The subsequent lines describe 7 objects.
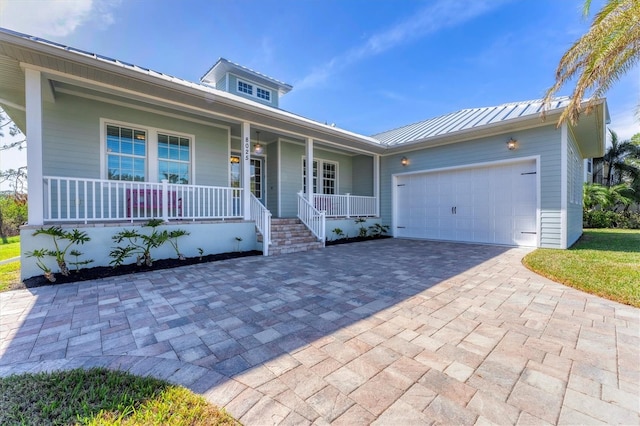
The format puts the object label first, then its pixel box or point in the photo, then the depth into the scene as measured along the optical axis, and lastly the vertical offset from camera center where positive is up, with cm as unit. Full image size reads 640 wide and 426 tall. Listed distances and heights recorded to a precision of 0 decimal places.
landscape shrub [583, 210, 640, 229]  1316 -52
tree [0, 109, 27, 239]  1388 +96
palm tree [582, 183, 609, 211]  1295 +65
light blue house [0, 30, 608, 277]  487 +141
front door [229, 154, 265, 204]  966 +118
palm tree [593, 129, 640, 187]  1435 +262
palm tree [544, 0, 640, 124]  407 +269
